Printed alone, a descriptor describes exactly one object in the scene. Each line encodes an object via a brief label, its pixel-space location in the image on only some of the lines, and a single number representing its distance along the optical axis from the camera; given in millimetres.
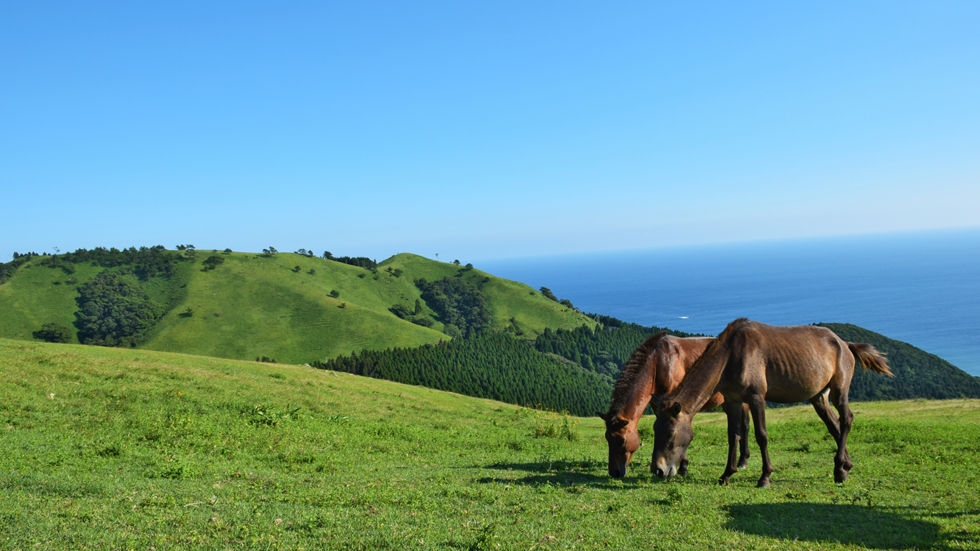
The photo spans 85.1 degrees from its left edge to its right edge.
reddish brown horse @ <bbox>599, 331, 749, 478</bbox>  13125
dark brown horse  12227
